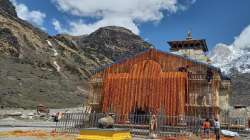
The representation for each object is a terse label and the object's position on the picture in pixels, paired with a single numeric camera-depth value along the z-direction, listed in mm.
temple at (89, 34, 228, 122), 16197
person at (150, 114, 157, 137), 13580
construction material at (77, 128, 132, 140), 8688
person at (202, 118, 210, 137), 13458
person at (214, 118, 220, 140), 12005
